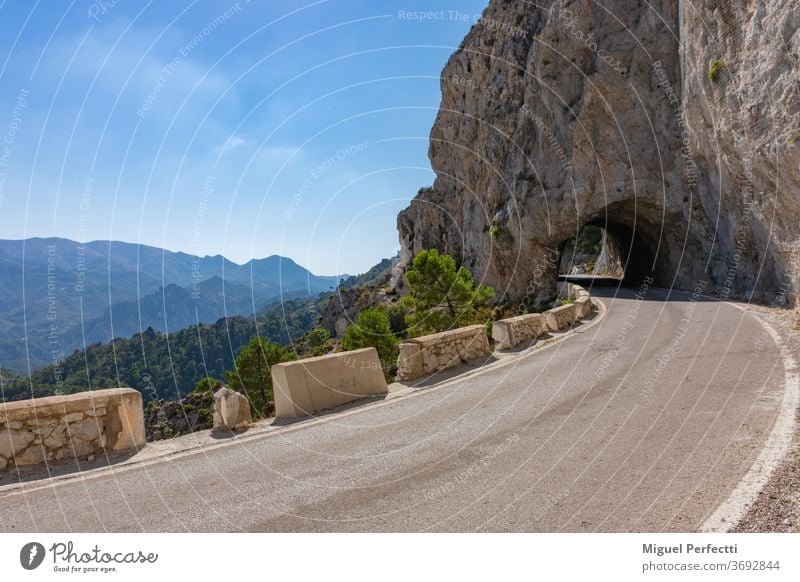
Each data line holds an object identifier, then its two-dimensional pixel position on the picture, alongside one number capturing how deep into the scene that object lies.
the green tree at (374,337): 30.98
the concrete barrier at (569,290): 23.16
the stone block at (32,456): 5.87
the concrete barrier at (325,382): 8.02
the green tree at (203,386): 63.76
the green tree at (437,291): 29.65
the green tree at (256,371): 38.81
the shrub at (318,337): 70.32
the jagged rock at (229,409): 7.39
